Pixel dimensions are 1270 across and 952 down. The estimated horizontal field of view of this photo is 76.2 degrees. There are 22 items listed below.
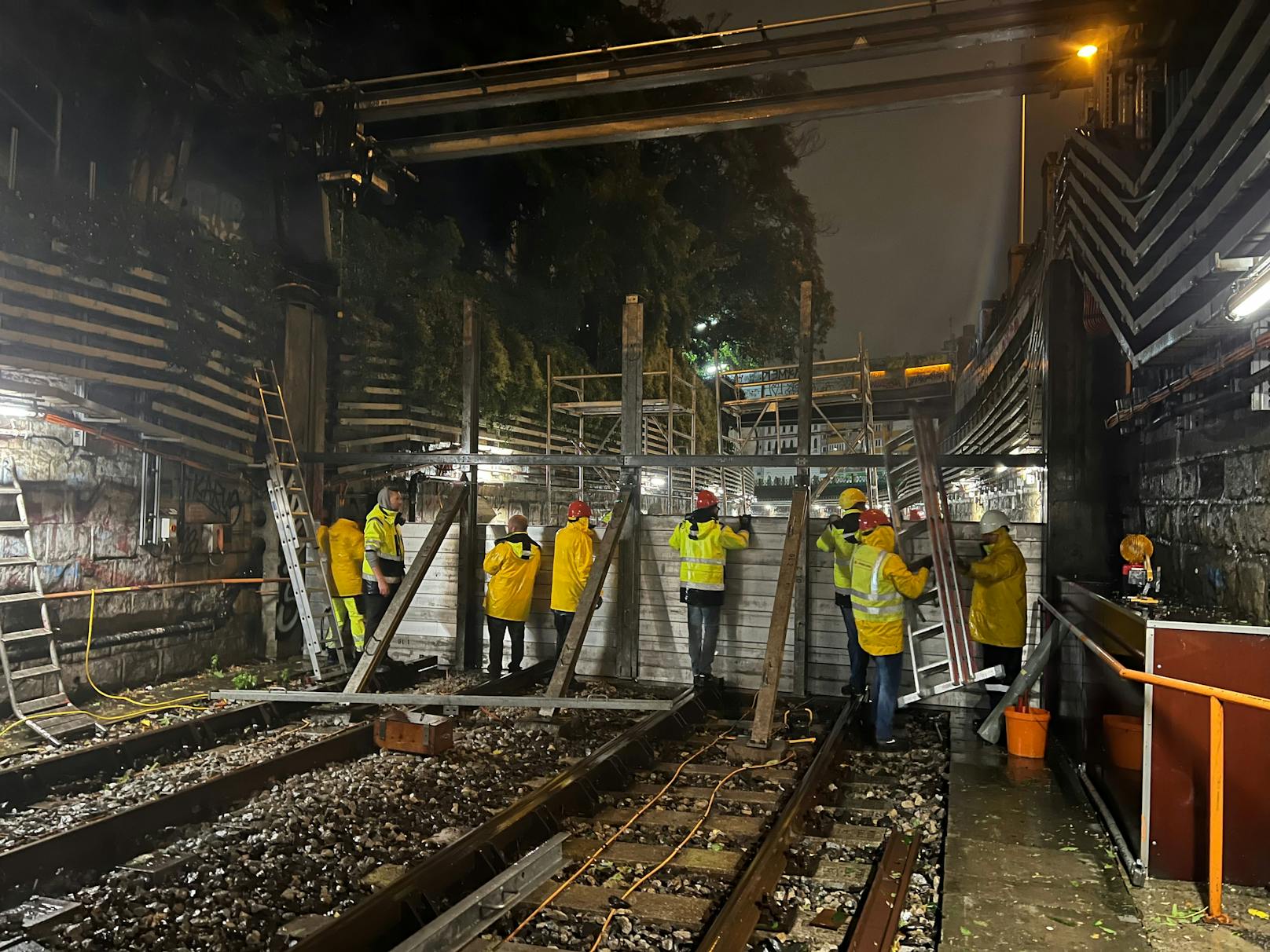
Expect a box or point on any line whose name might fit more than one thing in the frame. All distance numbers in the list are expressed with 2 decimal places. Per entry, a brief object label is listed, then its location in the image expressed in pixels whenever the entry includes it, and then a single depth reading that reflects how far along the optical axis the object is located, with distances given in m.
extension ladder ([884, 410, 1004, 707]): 7.18
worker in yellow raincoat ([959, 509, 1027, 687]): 7.33
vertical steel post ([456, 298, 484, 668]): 10.39
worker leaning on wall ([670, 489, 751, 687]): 8.91
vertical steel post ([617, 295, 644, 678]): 9.83
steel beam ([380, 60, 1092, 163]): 9.55
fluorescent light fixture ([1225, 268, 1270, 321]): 3.67
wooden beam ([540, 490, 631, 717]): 8.03
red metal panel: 4.14
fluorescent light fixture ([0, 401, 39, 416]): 7.75
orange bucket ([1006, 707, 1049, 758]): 6.86
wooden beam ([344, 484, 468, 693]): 8.47
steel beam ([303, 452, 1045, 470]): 8.32
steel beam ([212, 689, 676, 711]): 6.91
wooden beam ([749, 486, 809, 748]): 7.21
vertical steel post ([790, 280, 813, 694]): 9.14
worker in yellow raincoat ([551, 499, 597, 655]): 9.55
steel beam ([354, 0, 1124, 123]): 8.71
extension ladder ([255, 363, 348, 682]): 9.64
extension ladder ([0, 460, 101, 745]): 7.34
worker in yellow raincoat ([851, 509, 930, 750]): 7.21
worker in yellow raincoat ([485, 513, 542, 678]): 9.65
